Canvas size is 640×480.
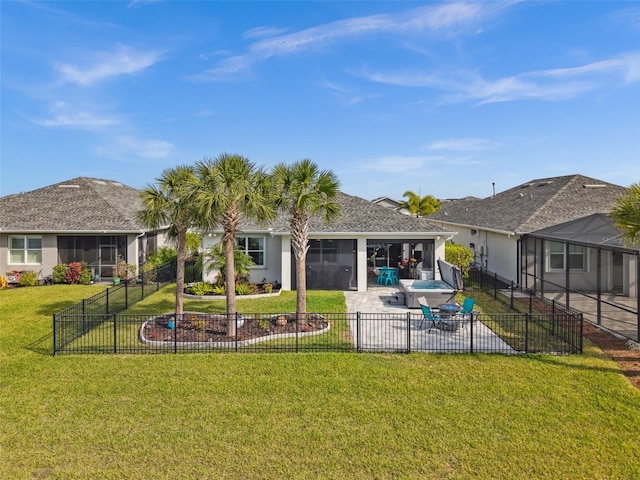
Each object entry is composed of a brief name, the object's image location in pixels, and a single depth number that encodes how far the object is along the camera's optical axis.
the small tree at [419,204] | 50.88
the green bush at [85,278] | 22.91
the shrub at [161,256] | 24.31
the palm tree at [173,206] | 13.65
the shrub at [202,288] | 19.80
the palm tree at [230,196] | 12.48
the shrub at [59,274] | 22.95
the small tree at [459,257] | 22.48
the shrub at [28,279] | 22.52
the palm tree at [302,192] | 13.85
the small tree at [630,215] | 10.36
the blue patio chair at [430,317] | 13.00
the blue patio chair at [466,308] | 14.02
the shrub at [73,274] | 22.94
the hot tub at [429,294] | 16.39
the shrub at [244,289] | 19.52
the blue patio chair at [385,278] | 22.67
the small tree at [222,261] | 19.11
